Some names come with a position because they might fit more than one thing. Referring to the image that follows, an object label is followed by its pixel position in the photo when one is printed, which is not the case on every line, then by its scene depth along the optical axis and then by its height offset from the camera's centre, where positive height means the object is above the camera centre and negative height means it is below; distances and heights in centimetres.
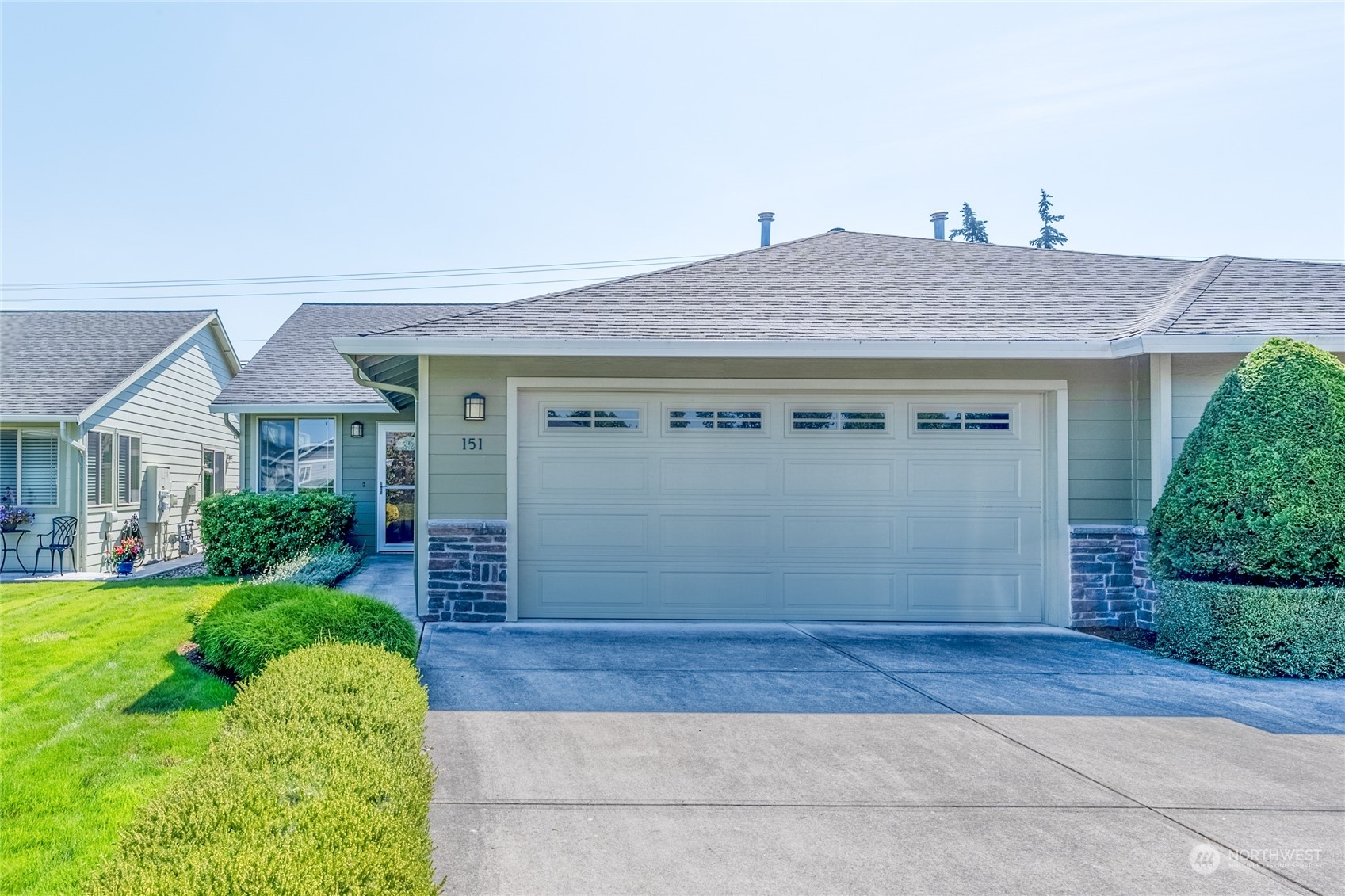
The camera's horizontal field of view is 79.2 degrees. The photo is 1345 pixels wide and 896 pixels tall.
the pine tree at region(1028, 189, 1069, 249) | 3519 +1010
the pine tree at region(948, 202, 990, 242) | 3628 +1048
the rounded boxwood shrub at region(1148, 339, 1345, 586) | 599 -15
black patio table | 1168 -117
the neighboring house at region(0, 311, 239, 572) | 1177 +70
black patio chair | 1162 -112
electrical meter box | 1345 -60
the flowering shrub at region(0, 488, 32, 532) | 1149 -74
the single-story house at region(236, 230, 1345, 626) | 756 -13
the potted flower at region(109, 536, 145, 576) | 1145 -131
